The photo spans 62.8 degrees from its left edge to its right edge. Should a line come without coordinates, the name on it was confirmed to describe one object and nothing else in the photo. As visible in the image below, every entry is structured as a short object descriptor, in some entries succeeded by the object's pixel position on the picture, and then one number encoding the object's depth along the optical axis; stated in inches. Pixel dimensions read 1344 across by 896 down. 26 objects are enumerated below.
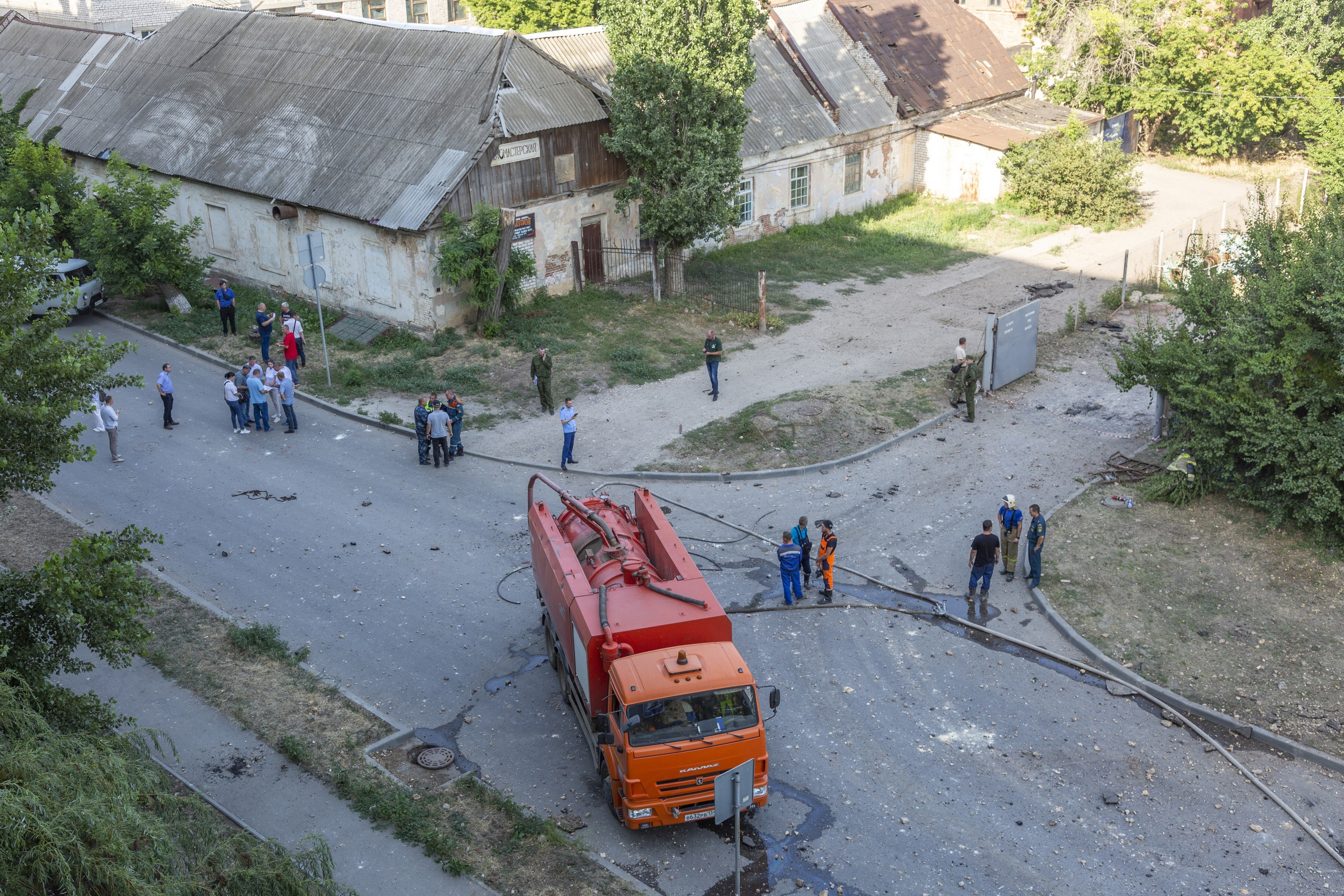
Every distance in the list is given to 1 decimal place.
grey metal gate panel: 948.0
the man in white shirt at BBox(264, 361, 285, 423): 881.5
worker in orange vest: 655.8
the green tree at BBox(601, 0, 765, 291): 1055.0
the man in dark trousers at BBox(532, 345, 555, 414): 901.8
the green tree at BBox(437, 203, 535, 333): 1005.8
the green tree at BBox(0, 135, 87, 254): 1104.2
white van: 1121.4
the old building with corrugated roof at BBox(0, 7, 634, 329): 1042.7
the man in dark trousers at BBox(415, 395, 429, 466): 816.3
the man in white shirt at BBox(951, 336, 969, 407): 921.5
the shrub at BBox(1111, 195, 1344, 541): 681.6
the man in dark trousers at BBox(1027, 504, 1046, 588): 658.2
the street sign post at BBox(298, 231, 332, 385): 898.1
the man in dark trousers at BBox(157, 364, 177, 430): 876.0
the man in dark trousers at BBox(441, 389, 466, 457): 820.6
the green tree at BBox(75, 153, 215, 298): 1058.7
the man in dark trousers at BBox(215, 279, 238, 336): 1050.7
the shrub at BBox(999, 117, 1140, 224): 1409.9
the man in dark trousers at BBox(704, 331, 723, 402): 930.7
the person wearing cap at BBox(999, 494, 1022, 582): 678.5
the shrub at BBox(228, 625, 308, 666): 595.2
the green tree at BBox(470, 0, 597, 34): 1865.2
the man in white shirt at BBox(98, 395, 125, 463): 815.7
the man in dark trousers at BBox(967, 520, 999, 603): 641.0
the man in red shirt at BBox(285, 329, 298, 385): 958.4
